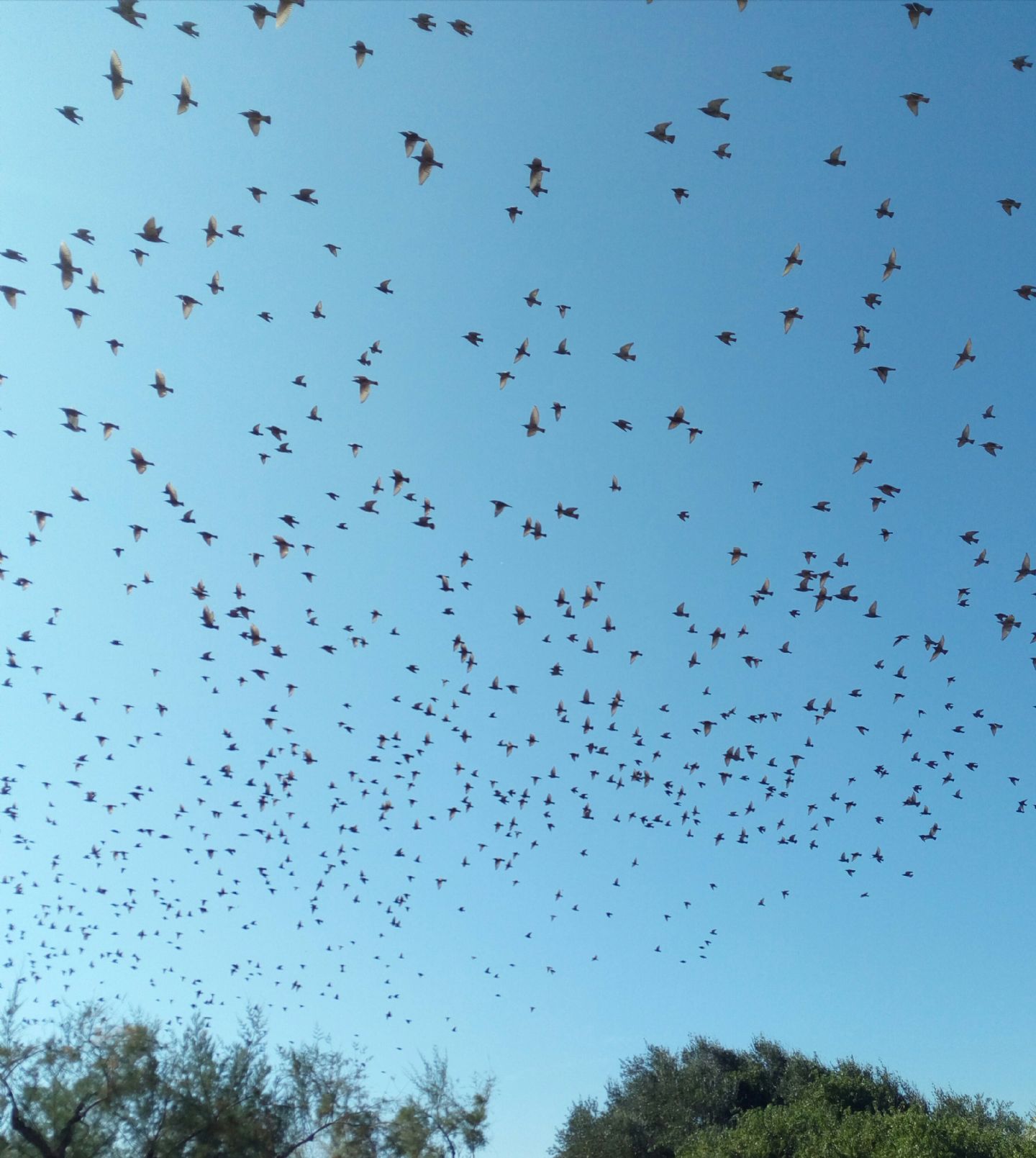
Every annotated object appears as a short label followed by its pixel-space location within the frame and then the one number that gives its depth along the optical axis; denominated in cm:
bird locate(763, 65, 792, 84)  1416
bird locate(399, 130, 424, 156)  1502
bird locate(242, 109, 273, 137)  1515
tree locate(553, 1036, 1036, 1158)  2917
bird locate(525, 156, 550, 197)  1531
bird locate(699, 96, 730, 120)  1459
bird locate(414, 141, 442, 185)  1483
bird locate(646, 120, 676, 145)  1505
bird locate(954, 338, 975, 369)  1727
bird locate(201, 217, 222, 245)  1589
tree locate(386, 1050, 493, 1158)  4116
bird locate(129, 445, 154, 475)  1886
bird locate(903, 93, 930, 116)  1514
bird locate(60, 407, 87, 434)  1831
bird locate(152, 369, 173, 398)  1814
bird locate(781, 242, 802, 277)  1683
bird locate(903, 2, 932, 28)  1403
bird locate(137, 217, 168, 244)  1577
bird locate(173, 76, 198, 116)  1402
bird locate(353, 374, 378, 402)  1886
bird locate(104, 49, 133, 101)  1346
